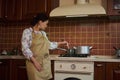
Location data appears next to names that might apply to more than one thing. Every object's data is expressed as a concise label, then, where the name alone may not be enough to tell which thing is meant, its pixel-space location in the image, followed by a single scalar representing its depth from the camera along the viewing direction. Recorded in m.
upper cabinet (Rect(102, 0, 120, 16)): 2.94
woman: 2.58
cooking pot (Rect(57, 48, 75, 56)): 3.17
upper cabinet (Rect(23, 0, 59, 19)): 3.26
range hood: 2.91
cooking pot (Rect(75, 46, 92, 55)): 3.03
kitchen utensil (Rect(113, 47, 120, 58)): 2.84
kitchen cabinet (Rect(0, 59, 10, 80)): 3.12
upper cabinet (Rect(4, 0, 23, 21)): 3.40
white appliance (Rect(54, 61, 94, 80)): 2.75
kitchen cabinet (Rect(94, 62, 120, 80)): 2.68
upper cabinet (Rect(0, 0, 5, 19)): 3.43
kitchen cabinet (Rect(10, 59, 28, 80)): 3.07
